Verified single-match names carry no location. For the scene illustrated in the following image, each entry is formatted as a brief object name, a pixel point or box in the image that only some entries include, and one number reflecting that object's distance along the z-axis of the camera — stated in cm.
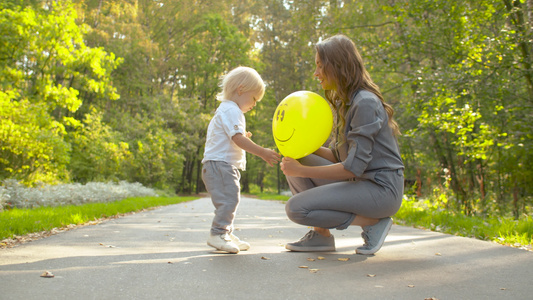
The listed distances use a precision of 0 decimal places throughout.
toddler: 421
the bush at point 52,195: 921
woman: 354
